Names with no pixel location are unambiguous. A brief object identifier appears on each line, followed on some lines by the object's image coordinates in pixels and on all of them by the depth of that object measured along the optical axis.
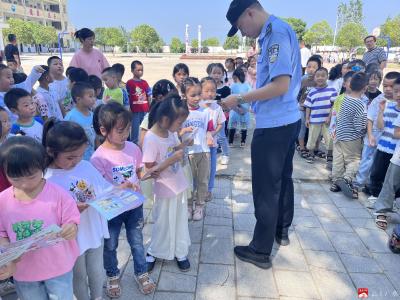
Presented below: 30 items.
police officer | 2.13
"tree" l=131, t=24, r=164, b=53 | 56.22
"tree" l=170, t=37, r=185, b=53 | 70.25
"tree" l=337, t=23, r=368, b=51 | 35.69
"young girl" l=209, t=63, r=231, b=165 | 4.55
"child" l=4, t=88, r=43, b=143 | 2.68
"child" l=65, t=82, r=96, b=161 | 2.96
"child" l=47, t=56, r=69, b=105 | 4.10
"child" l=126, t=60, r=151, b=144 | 5.21
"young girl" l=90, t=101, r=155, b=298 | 1.98
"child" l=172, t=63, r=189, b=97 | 4.23
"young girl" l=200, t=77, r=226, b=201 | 3.38
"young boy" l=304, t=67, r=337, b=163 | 4.86
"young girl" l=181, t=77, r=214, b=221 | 3.12
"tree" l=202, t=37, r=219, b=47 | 90.62
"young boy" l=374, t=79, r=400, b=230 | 3.21
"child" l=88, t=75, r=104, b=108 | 4.23
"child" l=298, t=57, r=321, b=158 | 5.45
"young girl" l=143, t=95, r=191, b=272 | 2.25
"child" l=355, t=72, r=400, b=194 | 3.78
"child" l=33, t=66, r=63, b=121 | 3.75
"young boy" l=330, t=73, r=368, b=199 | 3.92
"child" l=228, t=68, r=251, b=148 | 5.43
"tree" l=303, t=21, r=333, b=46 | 48.81
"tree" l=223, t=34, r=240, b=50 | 71.06
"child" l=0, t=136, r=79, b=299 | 1.37
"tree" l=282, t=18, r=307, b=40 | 57.23
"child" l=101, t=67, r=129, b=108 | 4.63
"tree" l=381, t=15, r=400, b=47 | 32.99
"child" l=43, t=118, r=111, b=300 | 1.64
